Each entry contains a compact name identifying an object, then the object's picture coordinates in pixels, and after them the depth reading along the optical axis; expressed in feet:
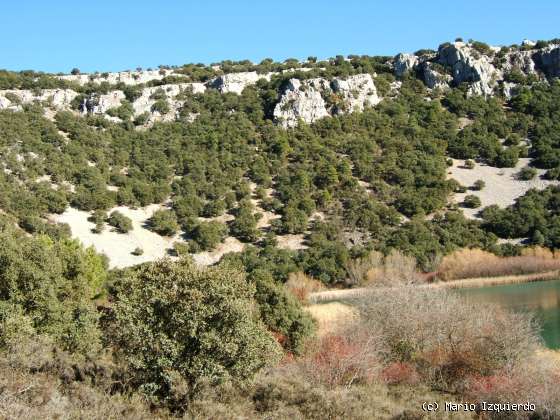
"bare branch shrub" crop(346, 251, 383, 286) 198.49
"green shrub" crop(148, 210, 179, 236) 231.91
